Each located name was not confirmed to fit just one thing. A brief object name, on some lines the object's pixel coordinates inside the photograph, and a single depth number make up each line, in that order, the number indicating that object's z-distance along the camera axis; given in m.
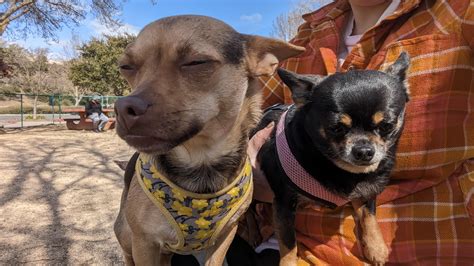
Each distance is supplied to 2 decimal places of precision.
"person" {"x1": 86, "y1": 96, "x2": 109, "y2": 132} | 14.84
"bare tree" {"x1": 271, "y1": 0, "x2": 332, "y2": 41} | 17.77
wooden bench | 15.07
